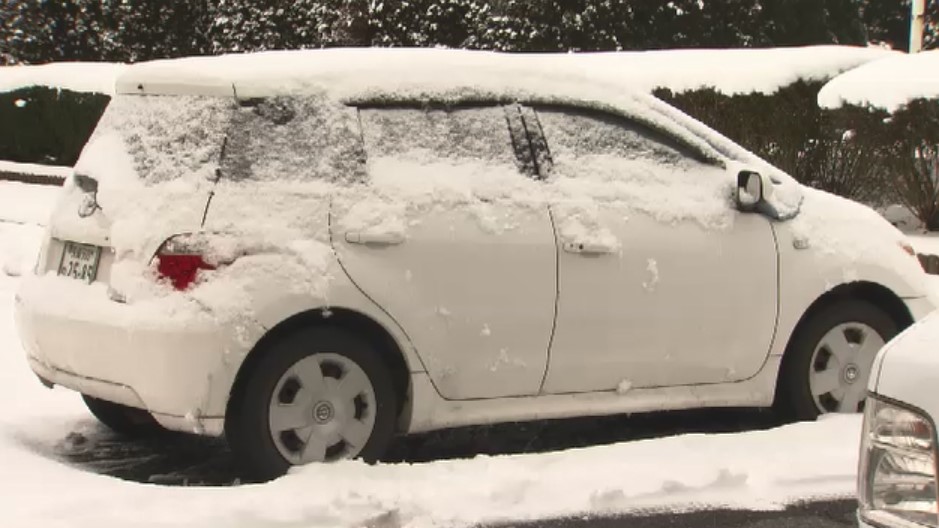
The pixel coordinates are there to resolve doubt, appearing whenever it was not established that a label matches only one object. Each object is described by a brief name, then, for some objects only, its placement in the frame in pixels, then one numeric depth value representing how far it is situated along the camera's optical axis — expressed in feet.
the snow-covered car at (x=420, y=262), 18.22
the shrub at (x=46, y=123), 71.82
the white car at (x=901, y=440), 10.34
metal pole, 66.69
